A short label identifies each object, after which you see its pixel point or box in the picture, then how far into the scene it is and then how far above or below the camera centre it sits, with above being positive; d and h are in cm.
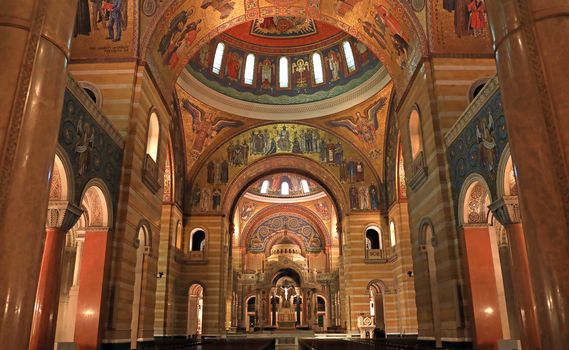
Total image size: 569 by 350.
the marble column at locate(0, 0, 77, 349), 415 +175
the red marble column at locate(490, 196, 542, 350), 809 +72
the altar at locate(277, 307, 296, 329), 3391 -58
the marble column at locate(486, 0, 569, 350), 430 +177
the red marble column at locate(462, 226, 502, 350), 1001 +50
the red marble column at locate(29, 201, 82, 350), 852 +76
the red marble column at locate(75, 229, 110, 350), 1030 +56
